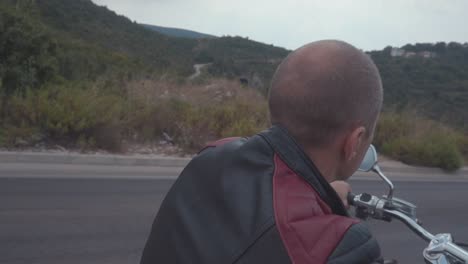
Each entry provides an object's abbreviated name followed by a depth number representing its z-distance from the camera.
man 1.37
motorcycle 2.38
